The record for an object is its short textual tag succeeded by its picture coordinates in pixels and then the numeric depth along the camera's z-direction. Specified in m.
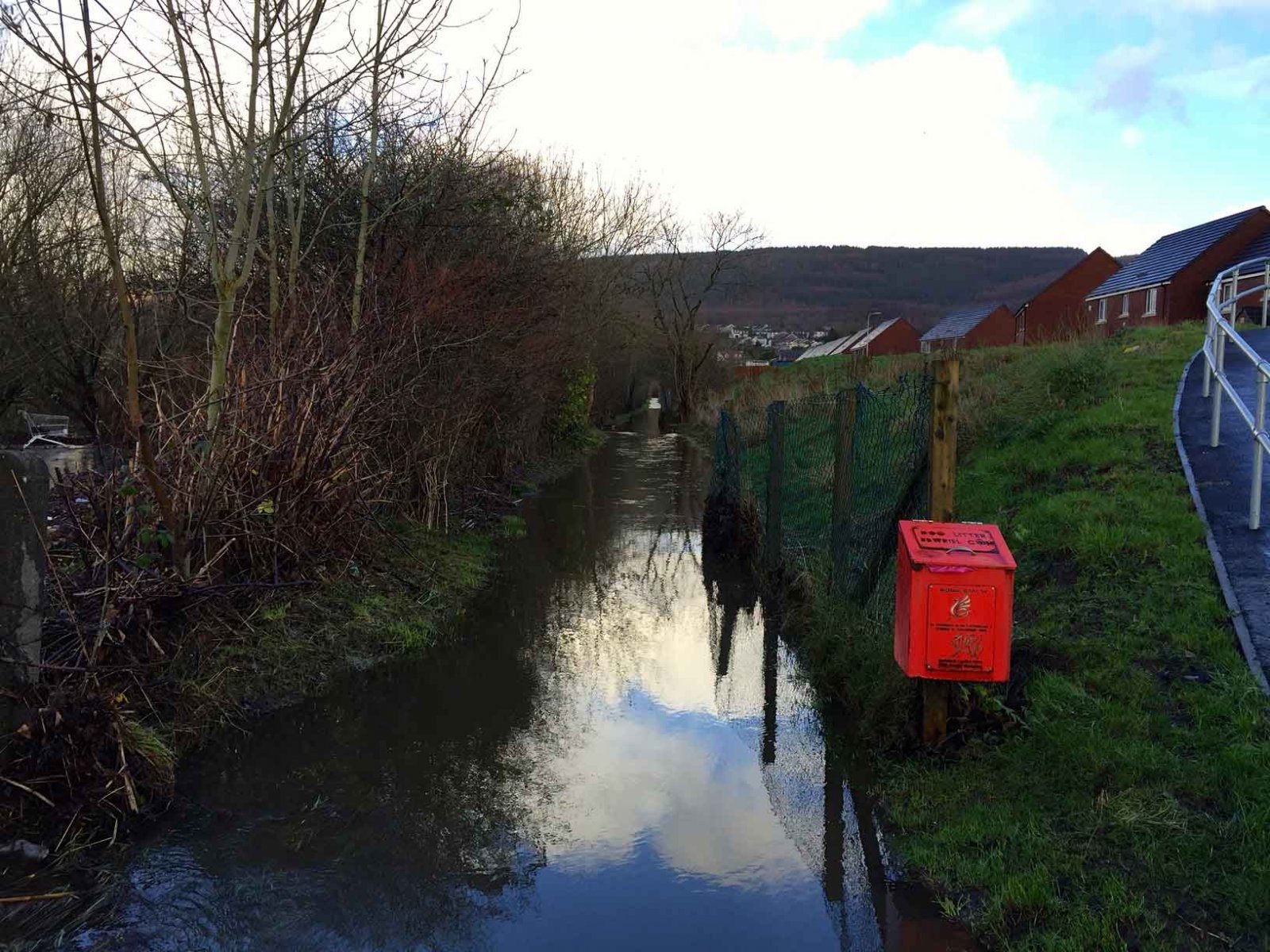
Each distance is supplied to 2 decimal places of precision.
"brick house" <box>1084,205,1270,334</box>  36.19
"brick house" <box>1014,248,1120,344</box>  58.41
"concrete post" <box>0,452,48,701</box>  4.34
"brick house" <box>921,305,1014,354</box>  60.97
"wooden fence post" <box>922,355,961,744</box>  5.27
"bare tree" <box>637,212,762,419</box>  50.31
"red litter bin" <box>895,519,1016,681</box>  4.59
